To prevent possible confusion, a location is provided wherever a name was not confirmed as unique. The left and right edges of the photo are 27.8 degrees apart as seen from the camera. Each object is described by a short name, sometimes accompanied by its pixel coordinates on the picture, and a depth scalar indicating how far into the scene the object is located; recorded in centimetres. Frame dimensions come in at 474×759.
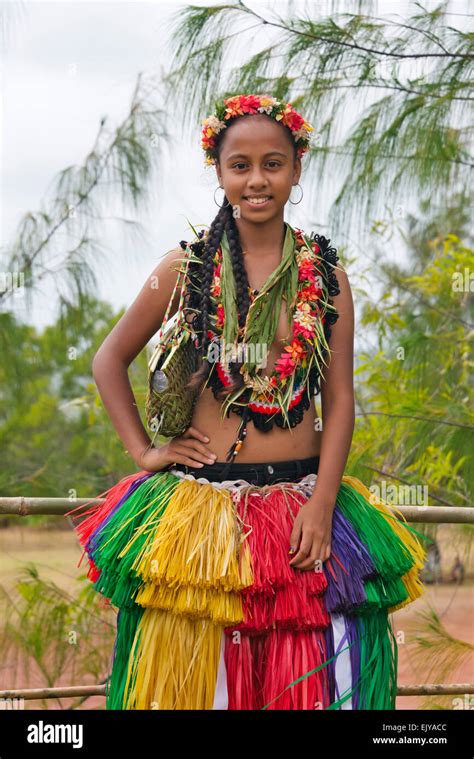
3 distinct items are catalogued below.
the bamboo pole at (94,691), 250
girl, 176
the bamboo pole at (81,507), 238
